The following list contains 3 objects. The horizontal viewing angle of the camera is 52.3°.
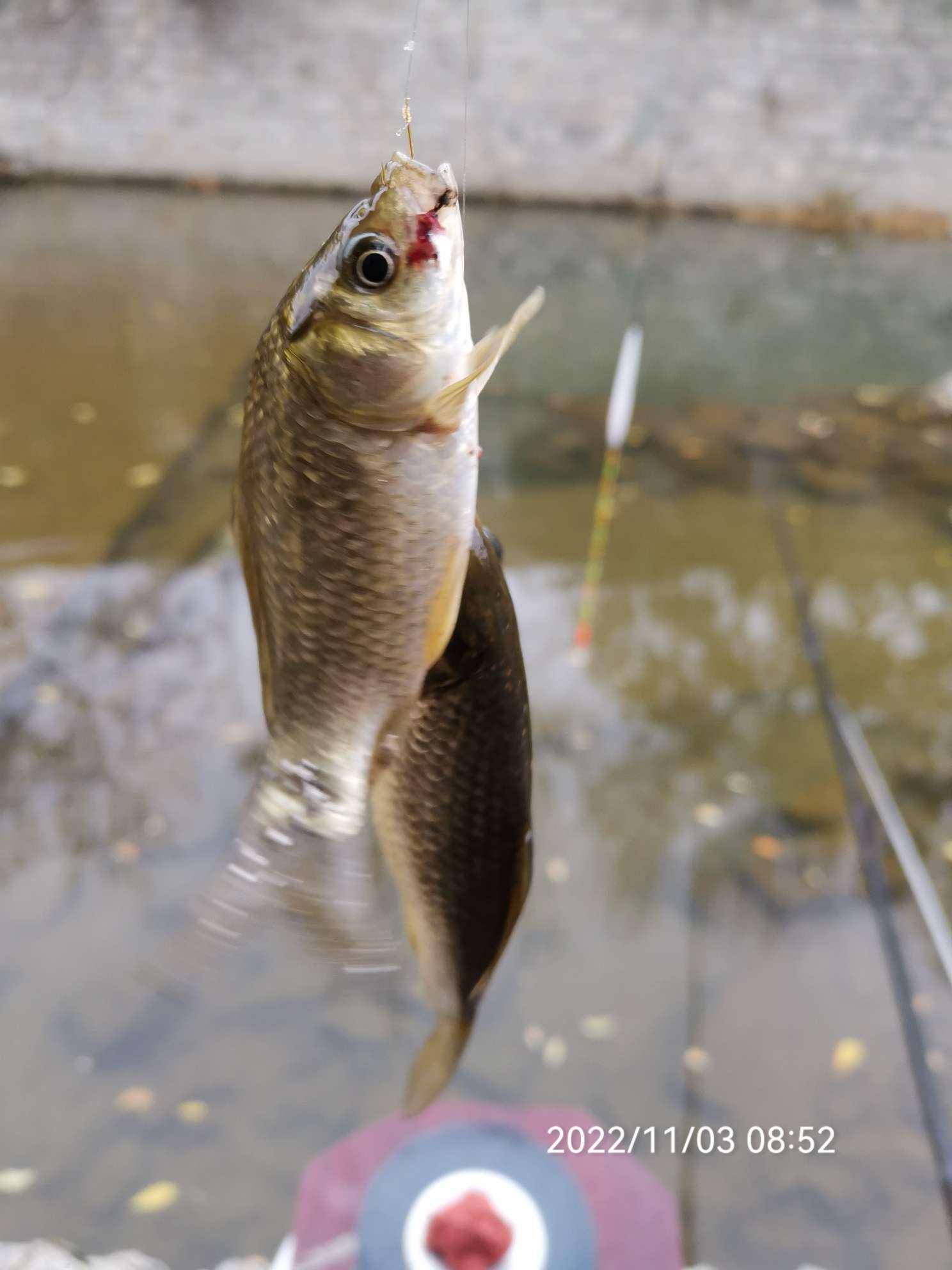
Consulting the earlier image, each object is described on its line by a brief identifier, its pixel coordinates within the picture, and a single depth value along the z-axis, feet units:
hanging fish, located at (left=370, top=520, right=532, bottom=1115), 0.69
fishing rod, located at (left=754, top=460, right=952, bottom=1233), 1.87
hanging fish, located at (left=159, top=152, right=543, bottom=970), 0.57
